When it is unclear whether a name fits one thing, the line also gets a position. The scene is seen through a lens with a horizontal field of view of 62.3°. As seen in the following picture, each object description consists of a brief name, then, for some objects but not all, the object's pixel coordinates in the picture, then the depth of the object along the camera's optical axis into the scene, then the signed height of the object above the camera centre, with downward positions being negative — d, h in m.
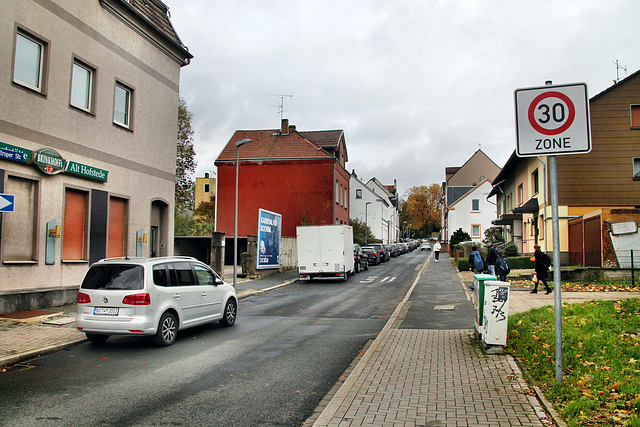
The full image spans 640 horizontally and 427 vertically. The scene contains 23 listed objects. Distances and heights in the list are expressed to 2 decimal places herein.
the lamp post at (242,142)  19.23 +3.93
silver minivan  9.27 -0.91
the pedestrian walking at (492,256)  21.83 -0.25
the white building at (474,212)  68.19 +4.89
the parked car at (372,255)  38.78 -0.39
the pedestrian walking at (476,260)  19.38 -0.37
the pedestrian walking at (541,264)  17.17 -0.45
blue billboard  25.69 +0.50
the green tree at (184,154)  39.44 +7.11
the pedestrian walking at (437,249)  42.00 +0.07
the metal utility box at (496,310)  8.06 -0.92
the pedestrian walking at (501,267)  18.09 -0.58
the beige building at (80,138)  12.56 +3.12
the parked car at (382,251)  42.23 -0.15
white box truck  24.73 -0.07
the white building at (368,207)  76.44 +6.29
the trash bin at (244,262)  25.78 -0.62
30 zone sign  5.67 +1.41
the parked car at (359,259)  30.10 -0.58
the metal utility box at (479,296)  8.84 -0.79
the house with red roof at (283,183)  41.41 +5.25
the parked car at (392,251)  53.01 -0.13
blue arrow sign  9.38 +0.82
